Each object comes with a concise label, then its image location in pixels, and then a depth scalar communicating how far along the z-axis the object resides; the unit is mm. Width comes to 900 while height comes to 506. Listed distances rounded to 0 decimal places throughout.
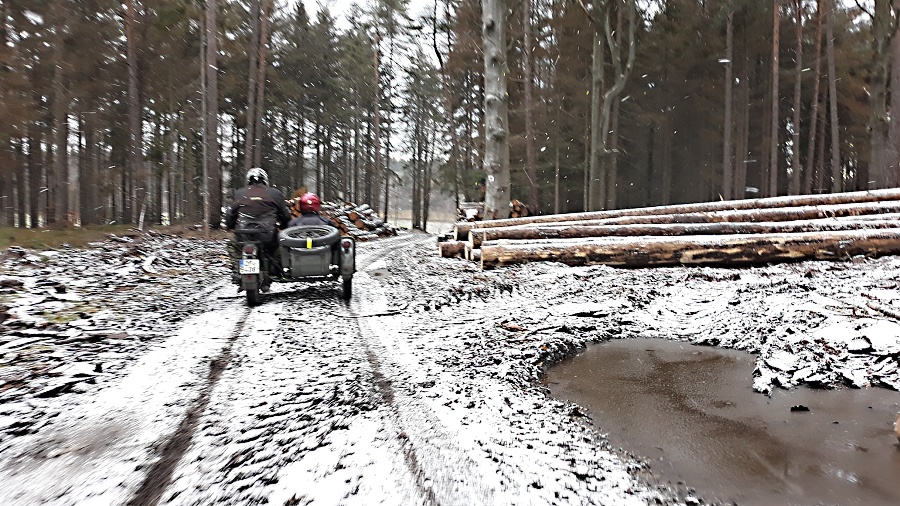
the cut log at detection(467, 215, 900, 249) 6875
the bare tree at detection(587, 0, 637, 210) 18781
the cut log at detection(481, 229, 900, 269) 6438
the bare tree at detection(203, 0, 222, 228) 15578
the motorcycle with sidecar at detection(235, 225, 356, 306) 6113
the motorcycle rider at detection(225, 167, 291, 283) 6223
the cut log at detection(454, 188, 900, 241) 7969
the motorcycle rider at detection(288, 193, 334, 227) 6574
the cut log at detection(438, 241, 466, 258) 10898
